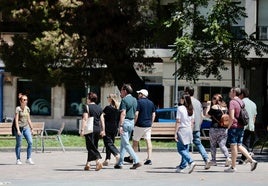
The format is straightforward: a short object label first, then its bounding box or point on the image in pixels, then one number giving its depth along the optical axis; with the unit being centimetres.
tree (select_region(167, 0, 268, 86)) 3092
